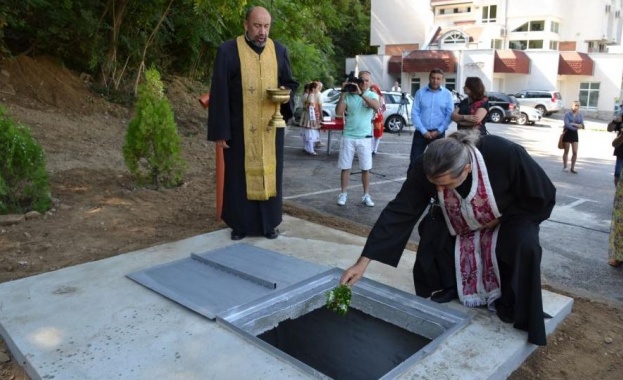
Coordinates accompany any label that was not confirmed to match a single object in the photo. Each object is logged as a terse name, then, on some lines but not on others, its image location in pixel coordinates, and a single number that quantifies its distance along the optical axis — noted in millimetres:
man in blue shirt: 6844
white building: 33438
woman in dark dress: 6364
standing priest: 4562
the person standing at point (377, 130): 11242
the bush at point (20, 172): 5004
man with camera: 6664
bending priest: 2904
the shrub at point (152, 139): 6238
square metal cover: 3365
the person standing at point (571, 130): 10815
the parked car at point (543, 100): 28500
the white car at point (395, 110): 17641
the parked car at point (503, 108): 23781
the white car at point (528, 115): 23953
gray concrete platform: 2621
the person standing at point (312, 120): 11531
